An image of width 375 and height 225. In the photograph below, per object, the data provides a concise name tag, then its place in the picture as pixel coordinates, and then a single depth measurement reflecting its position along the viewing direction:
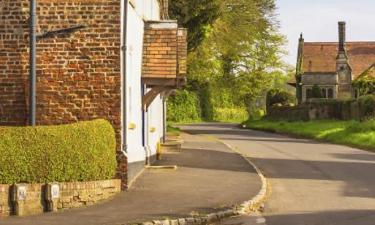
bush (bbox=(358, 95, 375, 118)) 51.44
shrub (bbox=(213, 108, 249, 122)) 88.32
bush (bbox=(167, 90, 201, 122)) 77.44
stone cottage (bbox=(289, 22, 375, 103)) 81.88
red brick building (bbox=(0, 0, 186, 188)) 16.91
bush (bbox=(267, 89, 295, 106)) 78.12
